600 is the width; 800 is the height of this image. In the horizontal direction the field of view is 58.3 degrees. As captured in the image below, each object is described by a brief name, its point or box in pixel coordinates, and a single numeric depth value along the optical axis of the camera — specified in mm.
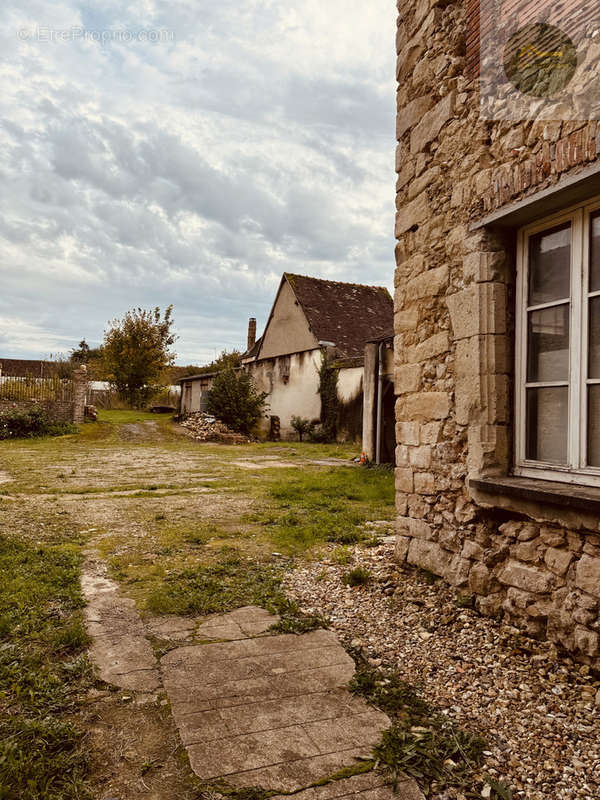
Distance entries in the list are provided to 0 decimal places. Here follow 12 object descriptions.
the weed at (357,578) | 4027
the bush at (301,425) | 18547
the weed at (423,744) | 1976
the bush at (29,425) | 17772
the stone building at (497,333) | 2854
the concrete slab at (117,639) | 2609
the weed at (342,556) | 4594
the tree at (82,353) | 41281
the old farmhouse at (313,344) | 17250
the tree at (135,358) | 29406
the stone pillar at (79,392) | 19781
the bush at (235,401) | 19906
